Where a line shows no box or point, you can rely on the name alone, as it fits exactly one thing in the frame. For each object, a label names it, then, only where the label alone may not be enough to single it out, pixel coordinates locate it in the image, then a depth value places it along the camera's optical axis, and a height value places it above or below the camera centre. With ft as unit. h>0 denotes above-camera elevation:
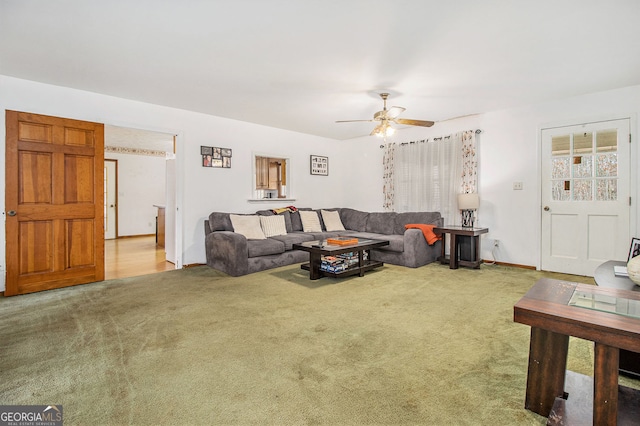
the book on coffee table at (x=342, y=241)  13.86 -1.34
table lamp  15.70 +0.44
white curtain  17.39 +2.05
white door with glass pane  13.00 +0.67
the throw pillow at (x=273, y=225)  17.11 -0.82
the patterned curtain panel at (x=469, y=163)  16.72 +2.50
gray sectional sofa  14.17 -1.56
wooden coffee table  13.00 -1.75
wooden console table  4.05 -1.94
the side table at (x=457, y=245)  15.20 -1.64
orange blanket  16.21 -1.12
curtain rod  16.57 +4.11
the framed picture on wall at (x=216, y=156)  16.51 +2.81
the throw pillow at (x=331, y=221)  20.02 -0.66
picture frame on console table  8.29 -0.95
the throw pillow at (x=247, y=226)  15.90 -0.83
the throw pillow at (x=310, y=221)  18.98 -0.65
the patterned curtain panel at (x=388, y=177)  20.38 +2.13
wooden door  11.45 +0.27
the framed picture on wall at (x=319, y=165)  21.81 +3.12
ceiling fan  13.12 +3.70
